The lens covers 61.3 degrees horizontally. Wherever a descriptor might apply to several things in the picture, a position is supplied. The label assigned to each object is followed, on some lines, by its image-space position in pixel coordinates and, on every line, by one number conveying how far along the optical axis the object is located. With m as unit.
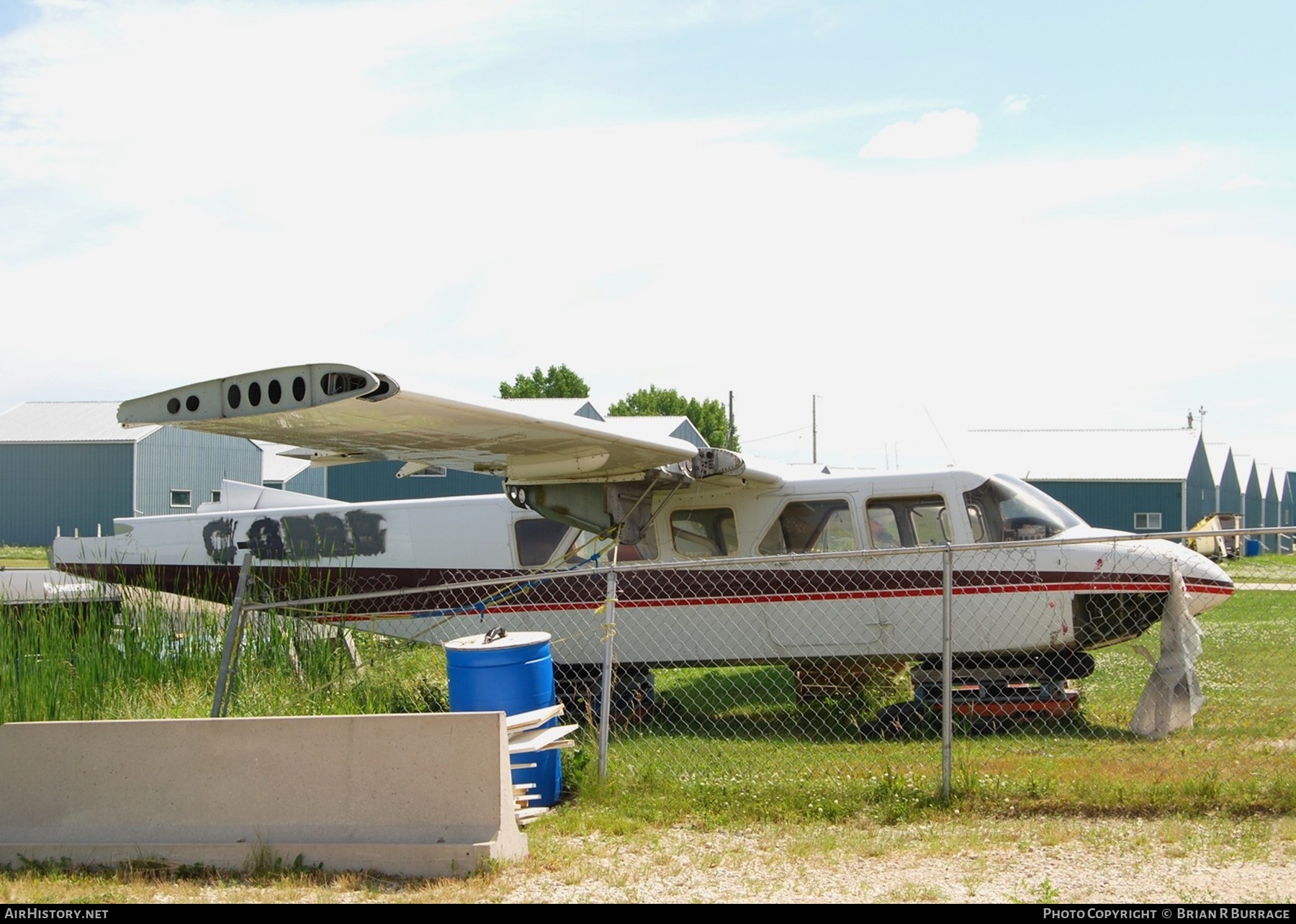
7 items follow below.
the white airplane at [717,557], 8.83
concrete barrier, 5.56
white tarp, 7.86
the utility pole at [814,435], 56.22
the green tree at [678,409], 67.75
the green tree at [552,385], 75.62
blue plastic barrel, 6.82
